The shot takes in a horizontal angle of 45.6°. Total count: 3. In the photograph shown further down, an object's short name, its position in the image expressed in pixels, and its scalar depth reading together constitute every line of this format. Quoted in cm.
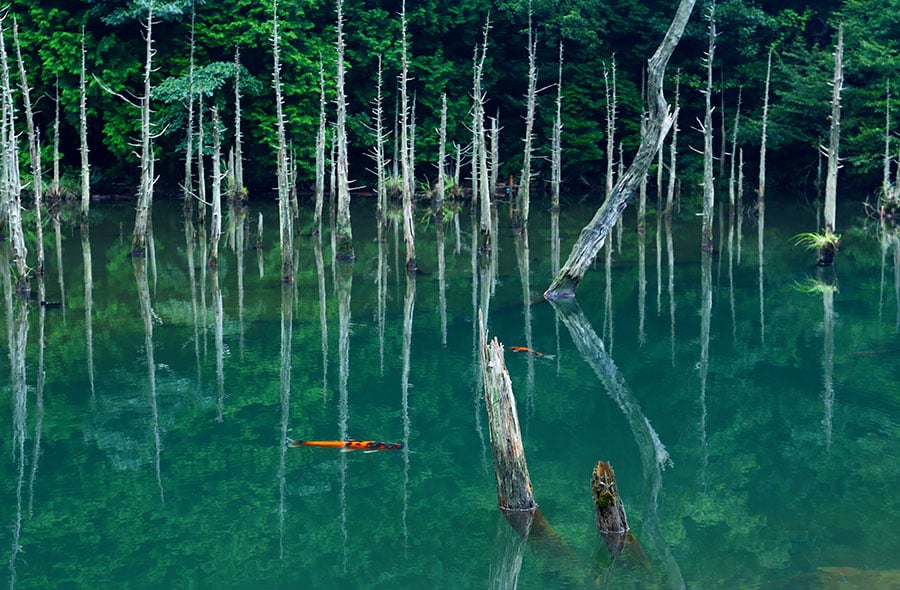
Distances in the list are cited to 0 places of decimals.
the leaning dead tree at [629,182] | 2031
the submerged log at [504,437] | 957
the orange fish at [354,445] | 1193
